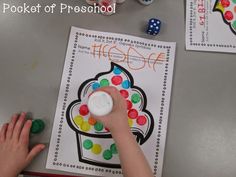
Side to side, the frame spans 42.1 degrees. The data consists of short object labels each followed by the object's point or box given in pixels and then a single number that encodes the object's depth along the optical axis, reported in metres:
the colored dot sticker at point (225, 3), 0.75
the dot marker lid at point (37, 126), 0.66
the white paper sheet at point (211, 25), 0.72
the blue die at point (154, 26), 0.71
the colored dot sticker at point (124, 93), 0.69
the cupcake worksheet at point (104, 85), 0.66
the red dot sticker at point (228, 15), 0.74
